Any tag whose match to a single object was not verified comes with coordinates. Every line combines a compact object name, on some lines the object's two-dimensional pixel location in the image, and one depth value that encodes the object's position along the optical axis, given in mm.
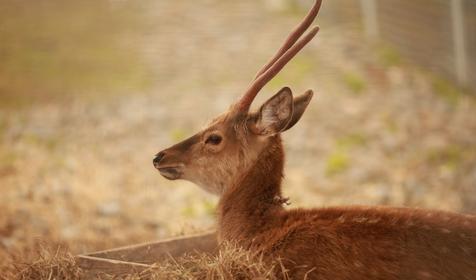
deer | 5781
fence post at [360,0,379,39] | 22102
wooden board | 6785
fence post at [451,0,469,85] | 18391
